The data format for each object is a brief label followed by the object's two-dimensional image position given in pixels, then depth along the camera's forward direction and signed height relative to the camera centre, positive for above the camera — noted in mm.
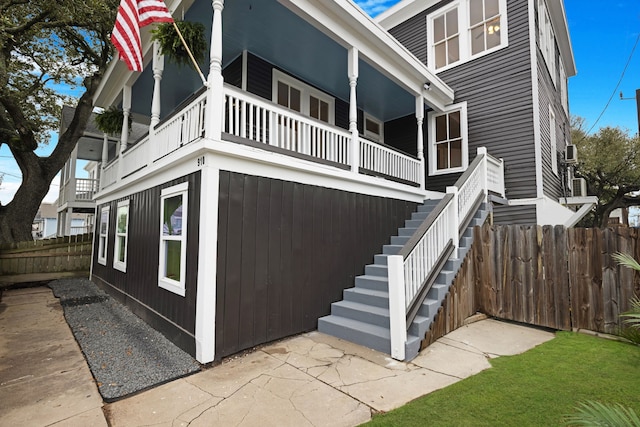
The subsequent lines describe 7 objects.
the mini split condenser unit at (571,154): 8992 +2165
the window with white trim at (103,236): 7939 -140
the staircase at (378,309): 3824 -1110
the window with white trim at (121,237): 6453 -134
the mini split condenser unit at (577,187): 9891 +1406
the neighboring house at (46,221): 32469 +985
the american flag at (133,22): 4102 +2752
